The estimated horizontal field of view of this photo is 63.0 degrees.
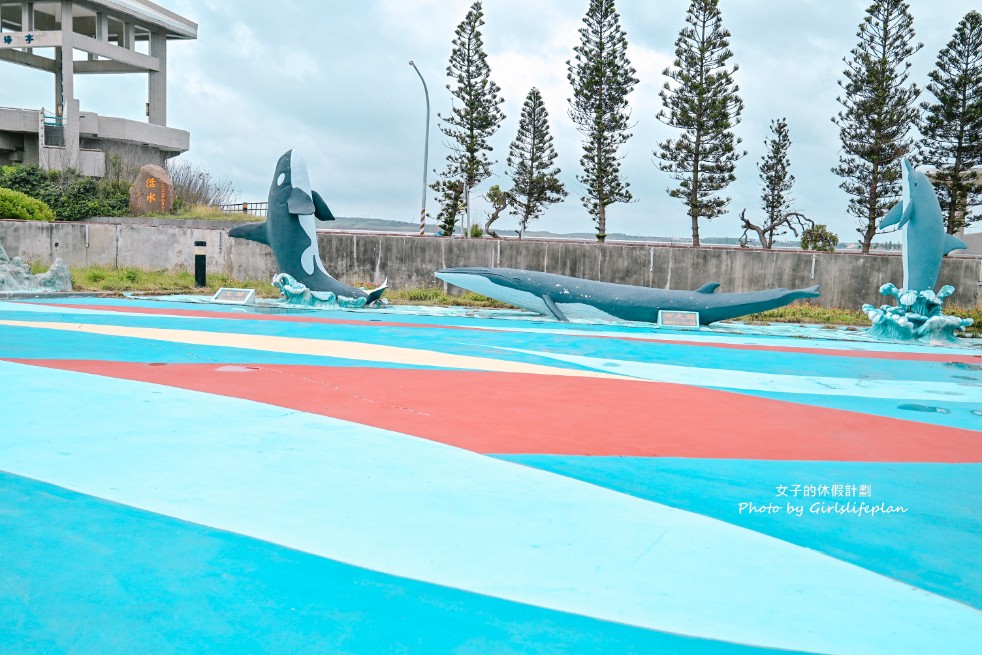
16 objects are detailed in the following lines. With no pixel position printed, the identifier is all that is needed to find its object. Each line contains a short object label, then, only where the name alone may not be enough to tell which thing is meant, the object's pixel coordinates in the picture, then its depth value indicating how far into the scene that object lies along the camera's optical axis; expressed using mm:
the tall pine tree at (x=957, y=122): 26547
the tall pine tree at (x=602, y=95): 31109
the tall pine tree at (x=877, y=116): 27328
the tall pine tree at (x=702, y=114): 28891
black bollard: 19714
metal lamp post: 32406
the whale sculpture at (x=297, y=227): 16203
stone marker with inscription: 37719
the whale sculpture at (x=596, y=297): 14461
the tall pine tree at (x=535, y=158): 34688
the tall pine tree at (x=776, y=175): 35594
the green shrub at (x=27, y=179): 36625
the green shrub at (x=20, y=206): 25172
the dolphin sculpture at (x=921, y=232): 14219
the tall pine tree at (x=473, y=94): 33000
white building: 41781
